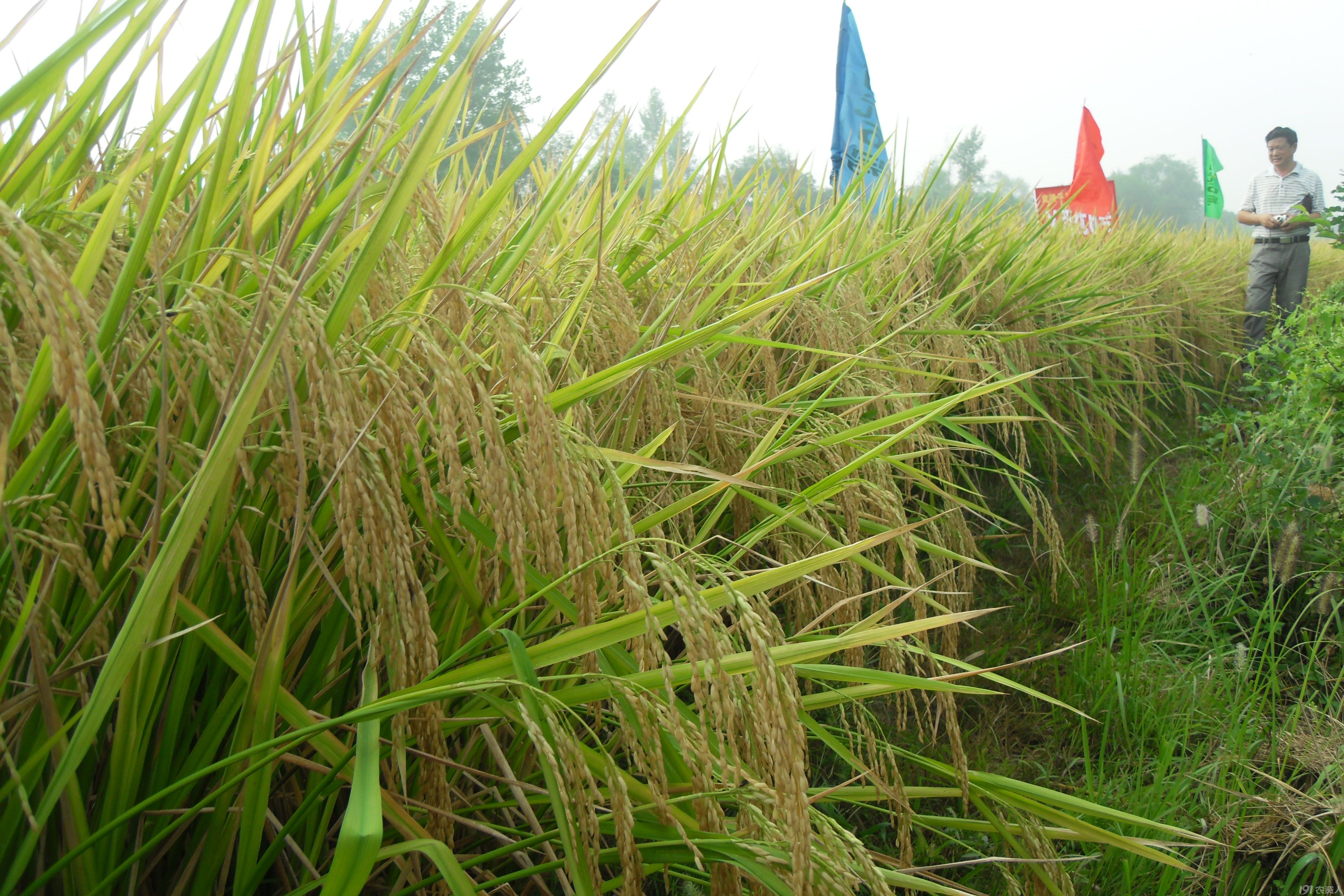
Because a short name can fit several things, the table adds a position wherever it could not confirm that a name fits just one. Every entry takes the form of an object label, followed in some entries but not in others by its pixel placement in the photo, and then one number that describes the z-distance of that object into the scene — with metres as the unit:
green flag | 14.93
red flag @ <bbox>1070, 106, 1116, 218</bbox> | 9.20
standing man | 6.68
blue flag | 7.02
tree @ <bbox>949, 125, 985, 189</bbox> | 60.62
